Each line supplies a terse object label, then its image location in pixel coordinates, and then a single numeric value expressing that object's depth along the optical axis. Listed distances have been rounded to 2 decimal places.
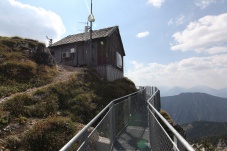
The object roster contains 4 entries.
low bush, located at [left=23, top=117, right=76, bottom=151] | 5.13
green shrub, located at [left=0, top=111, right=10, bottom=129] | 5.76
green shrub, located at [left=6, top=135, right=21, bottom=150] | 4.94
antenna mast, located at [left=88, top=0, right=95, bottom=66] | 17.08
